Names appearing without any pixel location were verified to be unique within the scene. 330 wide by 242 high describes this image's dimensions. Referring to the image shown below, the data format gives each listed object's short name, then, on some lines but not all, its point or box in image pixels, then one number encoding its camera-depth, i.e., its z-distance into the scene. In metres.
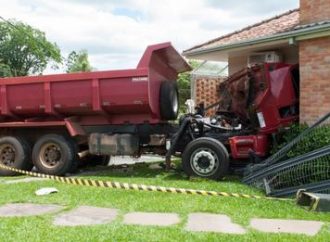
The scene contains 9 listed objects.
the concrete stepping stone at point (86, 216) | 7.09
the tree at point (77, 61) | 56.56
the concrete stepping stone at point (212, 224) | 6.66
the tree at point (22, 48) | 49.69
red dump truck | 10.85
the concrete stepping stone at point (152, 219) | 7.01
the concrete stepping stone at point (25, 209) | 7.73
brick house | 10.91
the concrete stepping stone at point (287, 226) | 6.63
